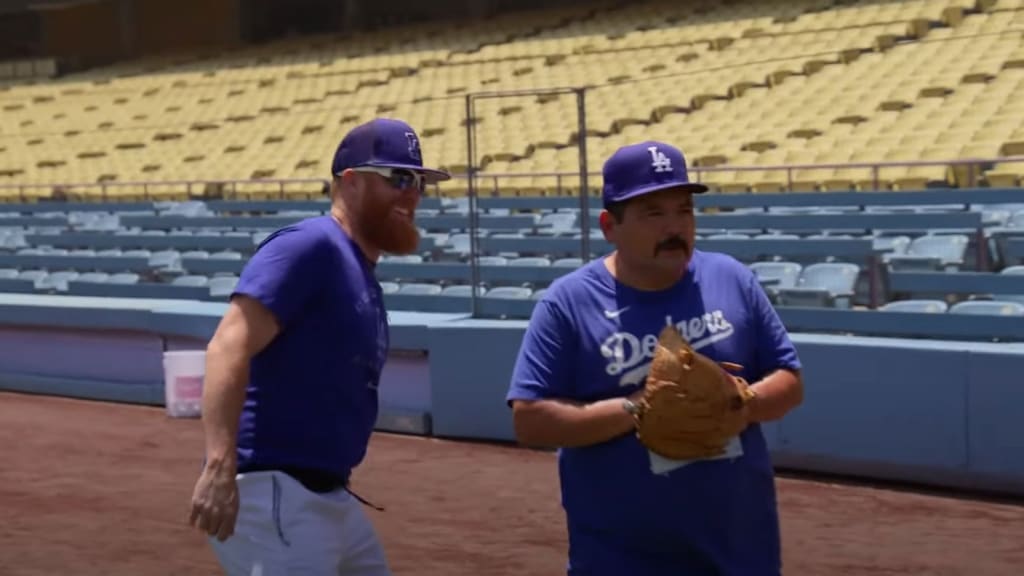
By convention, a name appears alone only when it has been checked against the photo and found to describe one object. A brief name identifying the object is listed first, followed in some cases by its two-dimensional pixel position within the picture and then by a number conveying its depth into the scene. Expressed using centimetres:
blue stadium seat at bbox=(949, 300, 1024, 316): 798
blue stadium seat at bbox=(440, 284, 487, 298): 1065
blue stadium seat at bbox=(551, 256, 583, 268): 1023
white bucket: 1137
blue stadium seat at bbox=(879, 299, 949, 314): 829
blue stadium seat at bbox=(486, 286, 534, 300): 1013
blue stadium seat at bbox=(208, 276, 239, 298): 1275
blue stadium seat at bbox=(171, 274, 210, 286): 1343
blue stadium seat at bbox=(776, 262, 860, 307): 883
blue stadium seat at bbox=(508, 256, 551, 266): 1038
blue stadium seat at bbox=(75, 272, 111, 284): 1430
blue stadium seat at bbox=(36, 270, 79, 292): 1471
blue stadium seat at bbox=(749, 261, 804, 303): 908
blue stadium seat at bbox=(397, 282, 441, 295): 1105
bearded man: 321
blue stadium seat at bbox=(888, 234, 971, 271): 899
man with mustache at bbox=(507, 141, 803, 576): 307
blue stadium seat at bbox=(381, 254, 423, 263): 1168
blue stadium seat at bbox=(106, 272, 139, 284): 1430
